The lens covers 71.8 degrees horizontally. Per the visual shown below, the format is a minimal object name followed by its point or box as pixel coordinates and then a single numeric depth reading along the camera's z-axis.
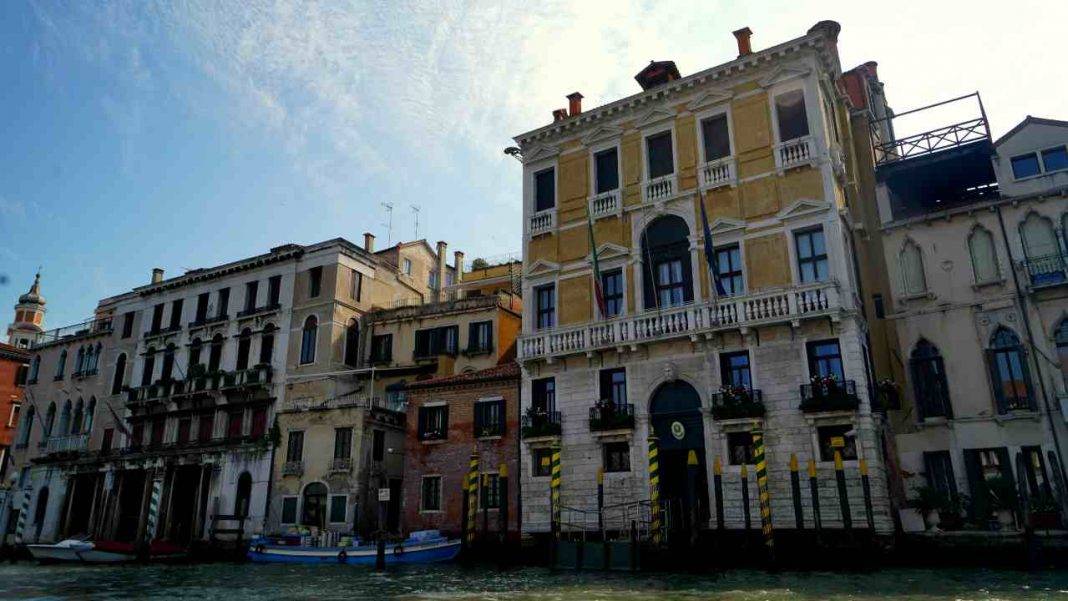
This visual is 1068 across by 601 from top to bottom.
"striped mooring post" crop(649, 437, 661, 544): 19.70
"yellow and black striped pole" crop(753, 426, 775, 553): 18.36
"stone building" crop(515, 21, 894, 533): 20.05
